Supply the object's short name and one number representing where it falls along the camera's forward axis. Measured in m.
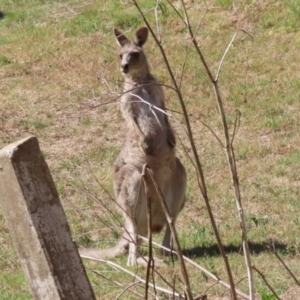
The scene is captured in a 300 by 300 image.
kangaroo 16.19
